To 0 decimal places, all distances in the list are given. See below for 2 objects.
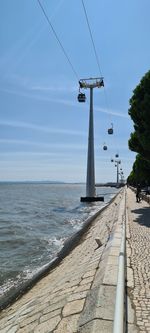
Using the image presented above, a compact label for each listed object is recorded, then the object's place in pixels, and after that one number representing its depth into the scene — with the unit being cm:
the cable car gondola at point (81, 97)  5100
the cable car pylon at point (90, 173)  5912
